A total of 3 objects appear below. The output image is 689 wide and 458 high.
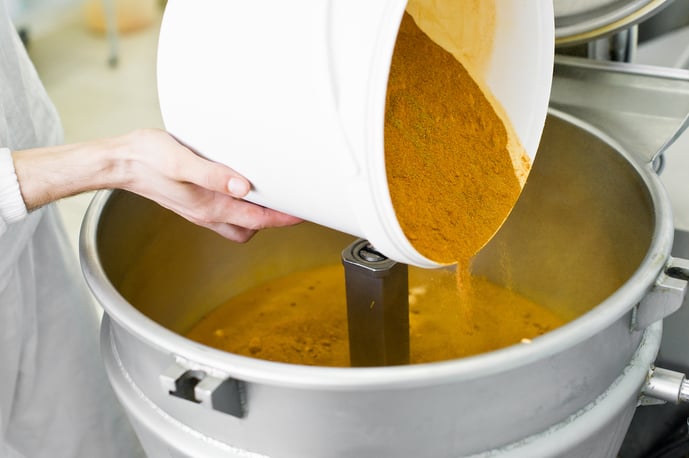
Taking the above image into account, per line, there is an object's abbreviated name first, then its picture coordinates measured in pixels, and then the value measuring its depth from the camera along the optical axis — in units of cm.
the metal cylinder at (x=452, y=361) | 71
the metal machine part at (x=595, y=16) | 115
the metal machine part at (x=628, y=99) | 112
